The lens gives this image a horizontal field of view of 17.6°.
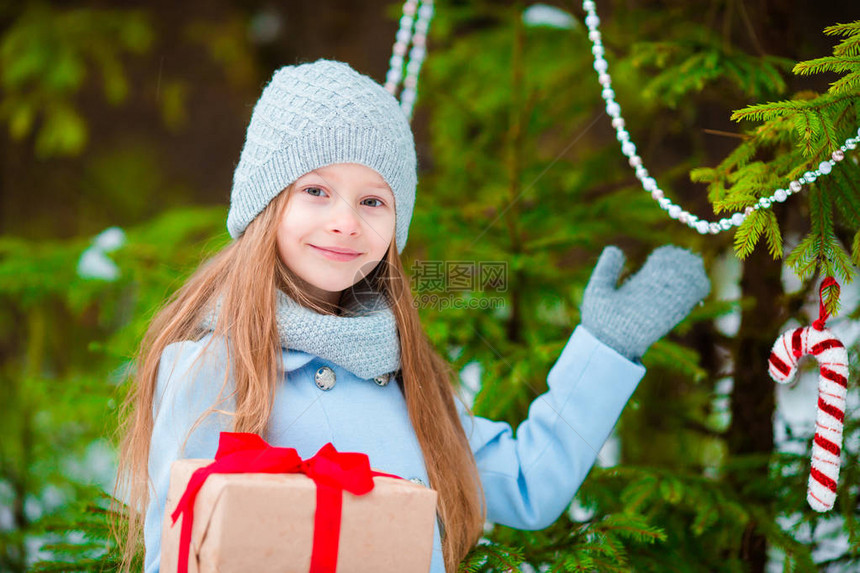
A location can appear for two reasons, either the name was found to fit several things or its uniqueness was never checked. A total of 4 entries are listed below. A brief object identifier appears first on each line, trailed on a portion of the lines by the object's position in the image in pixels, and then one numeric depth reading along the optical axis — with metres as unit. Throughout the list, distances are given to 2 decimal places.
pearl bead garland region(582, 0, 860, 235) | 2.59
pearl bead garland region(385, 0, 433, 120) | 2.96
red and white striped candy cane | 2.61
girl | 2.65
